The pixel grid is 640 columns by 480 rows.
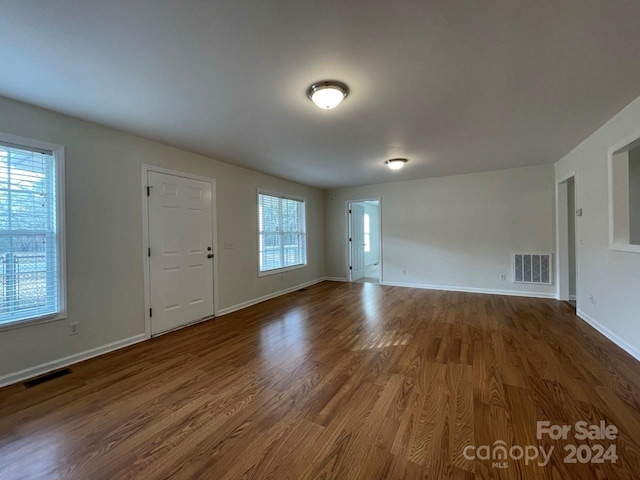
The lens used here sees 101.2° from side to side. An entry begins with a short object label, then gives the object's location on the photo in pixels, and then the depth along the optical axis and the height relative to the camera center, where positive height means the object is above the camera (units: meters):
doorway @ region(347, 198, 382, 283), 6.74 -0.18
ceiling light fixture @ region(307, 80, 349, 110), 2.08 +1.19
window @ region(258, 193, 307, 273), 5.11 +0.17
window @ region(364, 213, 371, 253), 9.58 +0.26
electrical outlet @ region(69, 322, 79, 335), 2.59 -0.84
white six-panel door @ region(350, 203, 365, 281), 6.85 -0.06
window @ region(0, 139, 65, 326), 2.26 +0.09
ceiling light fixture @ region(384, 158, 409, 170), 4.19 +1.23
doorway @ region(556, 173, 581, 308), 4.46 -0.09
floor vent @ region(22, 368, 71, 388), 2.26 -1.19
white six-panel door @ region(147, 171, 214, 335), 3.33 -0.12
